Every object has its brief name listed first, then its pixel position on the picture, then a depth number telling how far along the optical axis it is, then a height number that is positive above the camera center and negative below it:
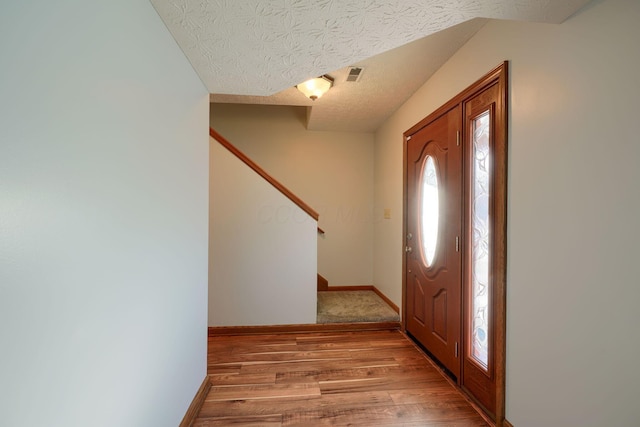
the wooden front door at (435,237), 1.88 -0.21
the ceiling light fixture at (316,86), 2.22 +1.09
